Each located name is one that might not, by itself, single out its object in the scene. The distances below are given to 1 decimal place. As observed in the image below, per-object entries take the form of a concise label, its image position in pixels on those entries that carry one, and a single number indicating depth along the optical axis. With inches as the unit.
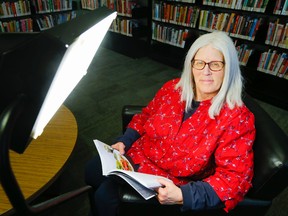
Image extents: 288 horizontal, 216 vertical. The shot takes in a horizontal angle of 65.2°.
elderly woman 34.9
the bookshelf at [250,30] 99.9
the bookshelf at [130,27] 147.5
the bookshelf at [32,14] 137.0
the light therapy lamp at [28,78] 13.1
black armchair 32.7
